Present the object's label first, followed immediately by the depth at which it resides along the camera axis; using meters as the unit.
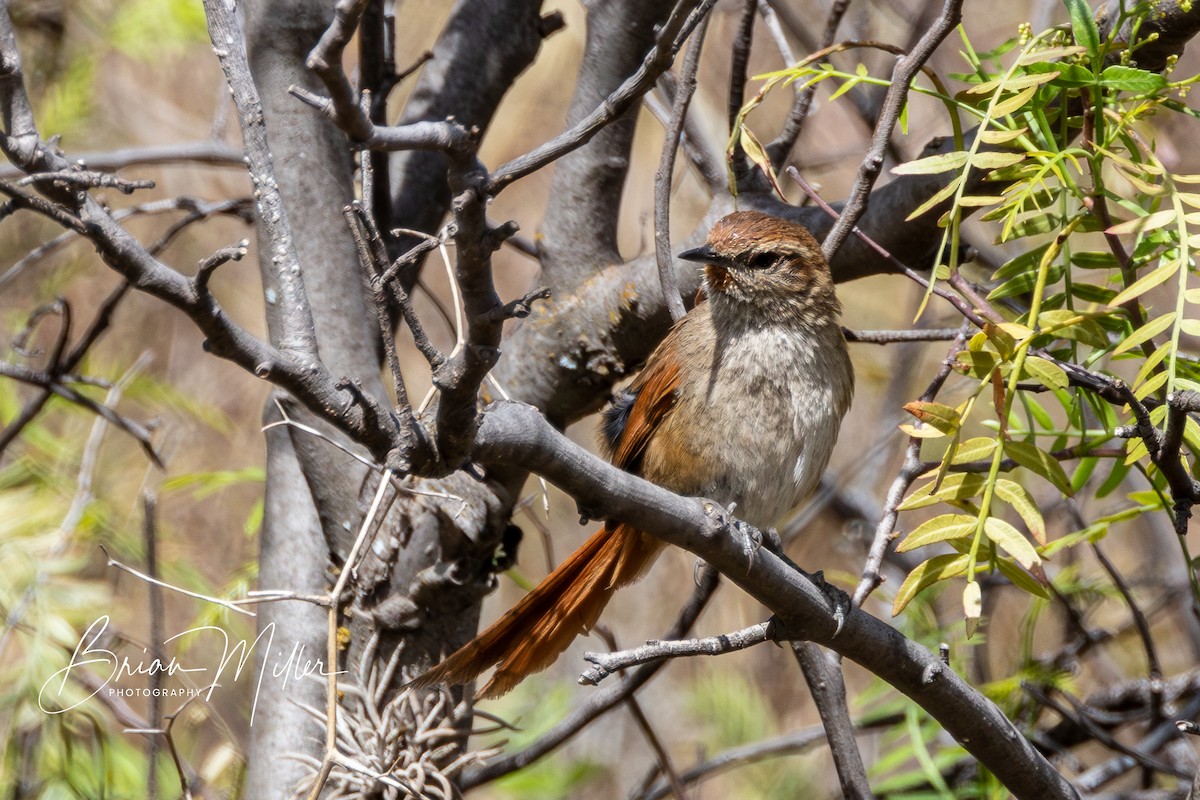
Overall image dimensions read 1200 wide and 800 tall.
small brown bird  5.97
